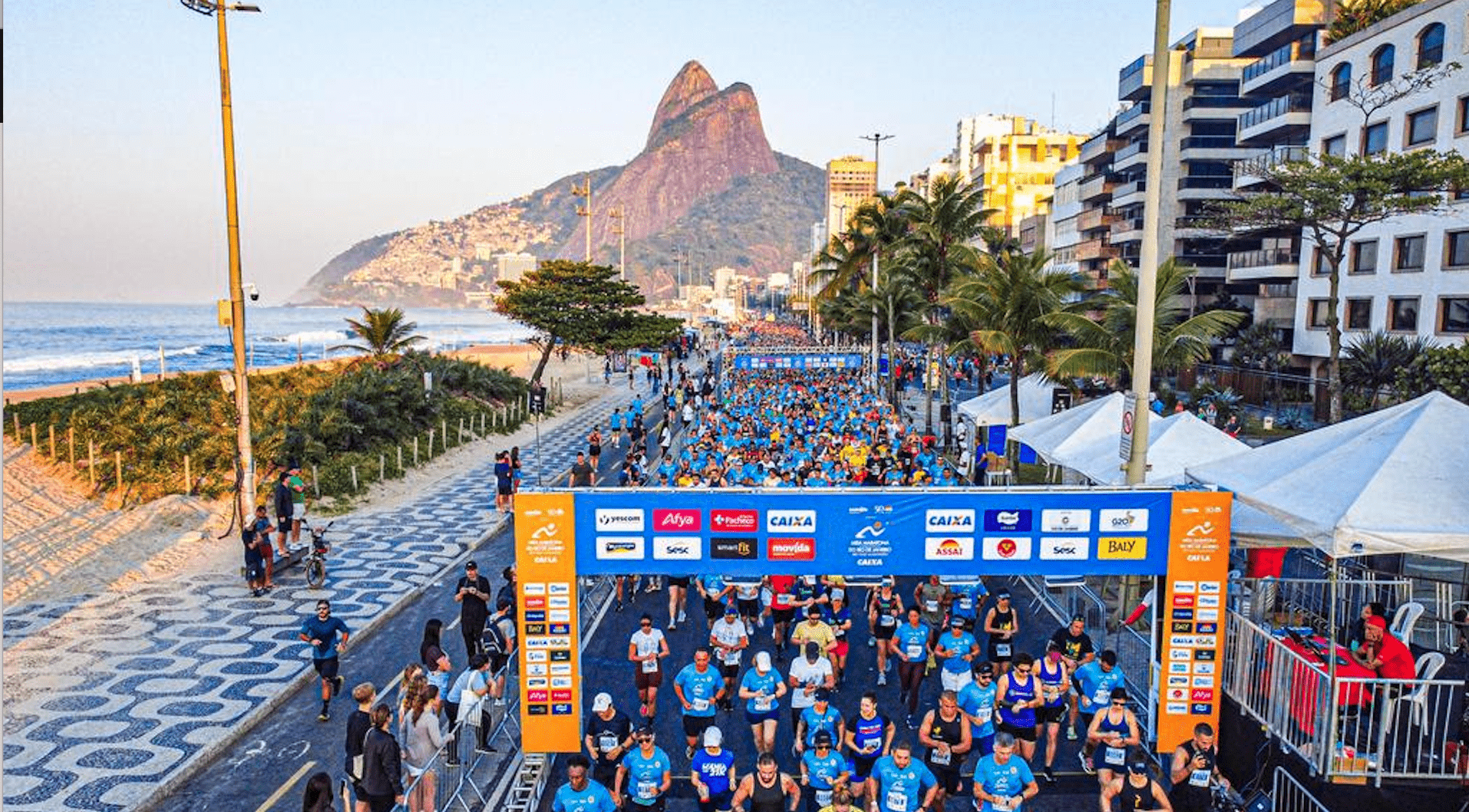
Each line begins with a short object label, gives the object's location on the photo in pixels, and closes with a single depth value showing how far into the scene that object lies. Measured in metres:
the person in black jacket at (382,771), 8.91
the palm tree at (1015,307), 25.36
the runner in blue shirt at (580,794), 8.32
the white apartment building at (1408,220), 31.50
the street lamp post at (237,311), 18.25
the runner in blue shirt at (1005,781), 8.52
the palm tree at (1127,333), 19.94
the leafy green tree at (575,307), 51.69
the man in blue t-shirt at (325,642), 12.14
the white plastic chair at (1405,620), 10.51
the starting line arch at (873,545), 10.88
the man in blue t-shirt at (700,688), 10.24
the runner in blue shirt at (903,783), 8.48
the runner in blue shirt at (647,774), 8.89
